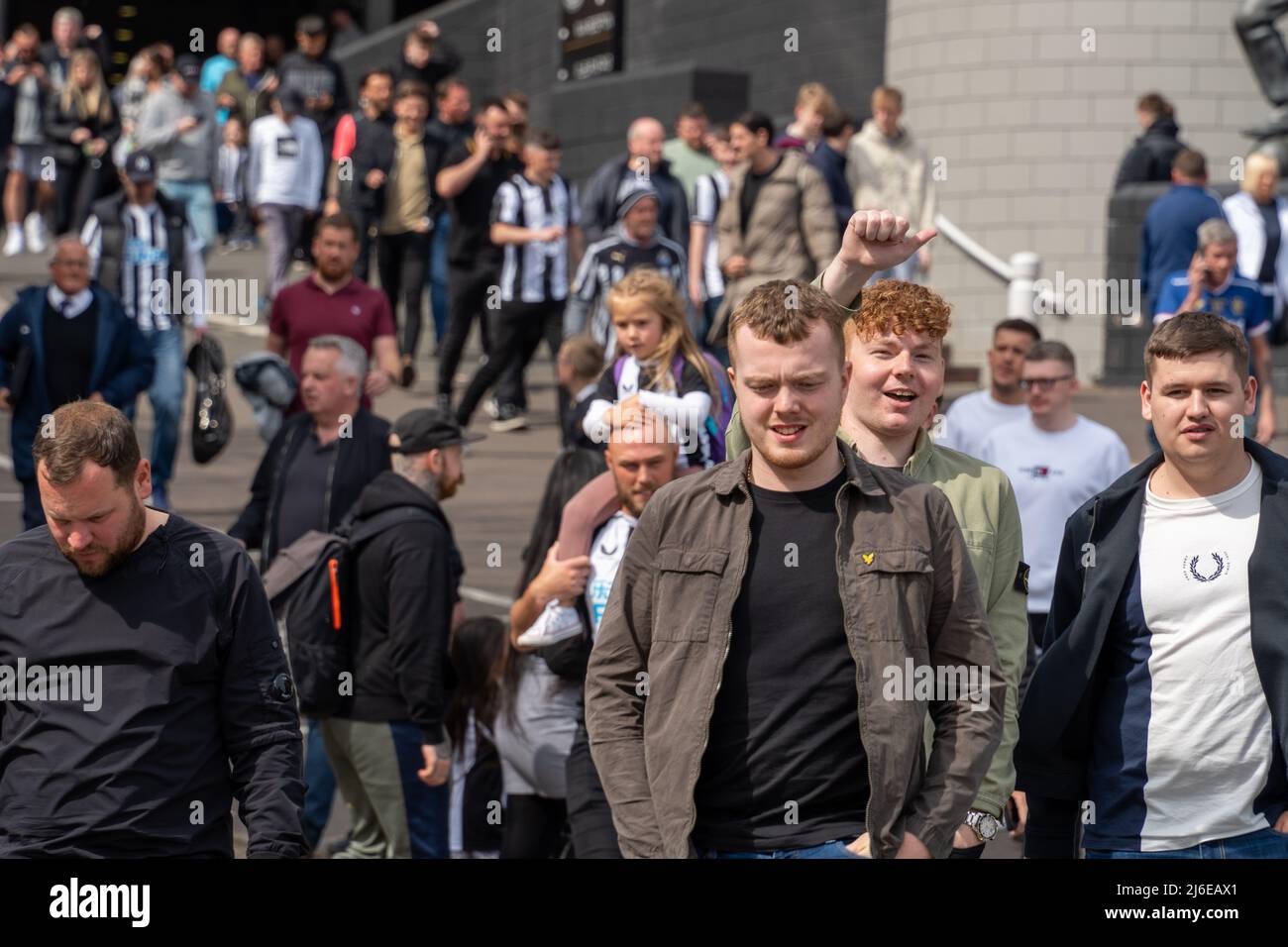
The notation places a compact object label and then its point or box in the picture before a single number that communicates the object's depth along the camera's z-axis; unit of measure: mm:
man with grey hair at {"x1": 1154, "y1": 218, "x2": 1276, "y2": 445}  10859
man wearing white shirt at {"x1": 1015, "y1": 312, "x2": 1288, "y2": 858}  4578
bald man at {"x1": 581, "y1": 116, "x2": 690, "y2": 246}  14227
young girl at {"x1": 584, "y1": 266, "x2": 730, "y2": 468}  7730
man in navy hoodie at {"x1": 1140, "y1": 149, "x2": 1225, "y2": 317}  12961
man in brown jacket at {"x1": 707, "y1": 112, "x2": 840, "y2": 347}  13406
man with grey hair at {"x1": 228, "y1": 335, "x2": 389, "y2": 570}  8016
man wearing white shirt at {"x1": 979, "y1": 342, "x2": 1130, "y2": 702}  7910
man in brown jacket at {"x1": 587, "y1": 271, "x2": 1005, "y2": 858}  4055
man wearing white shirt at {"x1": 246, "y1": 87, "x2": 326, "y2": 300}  17703
